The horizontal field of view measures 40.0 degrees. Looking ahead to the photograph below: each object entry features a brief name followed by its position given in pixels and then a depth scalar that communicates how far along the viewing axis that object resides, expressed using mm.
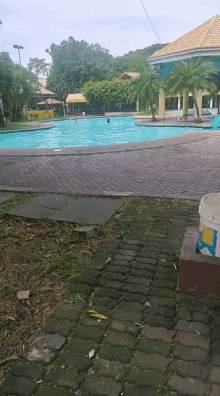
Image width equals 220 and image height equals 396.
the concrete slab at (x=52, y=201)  4821
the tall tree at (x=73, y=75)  46000
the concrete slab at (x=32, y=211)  4375
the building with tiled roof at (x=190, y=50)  23511
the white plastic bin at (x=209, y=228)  2459
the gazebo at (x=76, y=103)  43281
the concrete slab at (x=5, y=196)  5311
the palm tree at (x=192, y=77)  22703
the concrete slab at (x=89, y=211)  4191
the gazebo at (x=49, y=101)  40431
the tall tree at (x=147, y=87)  25203
